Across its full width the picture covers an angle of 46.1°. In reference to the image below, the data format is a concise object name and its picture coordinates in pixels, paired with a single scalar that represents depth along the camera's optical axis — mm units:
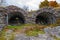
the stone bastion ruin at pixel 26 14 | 13148
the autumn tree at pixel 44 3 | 20470
